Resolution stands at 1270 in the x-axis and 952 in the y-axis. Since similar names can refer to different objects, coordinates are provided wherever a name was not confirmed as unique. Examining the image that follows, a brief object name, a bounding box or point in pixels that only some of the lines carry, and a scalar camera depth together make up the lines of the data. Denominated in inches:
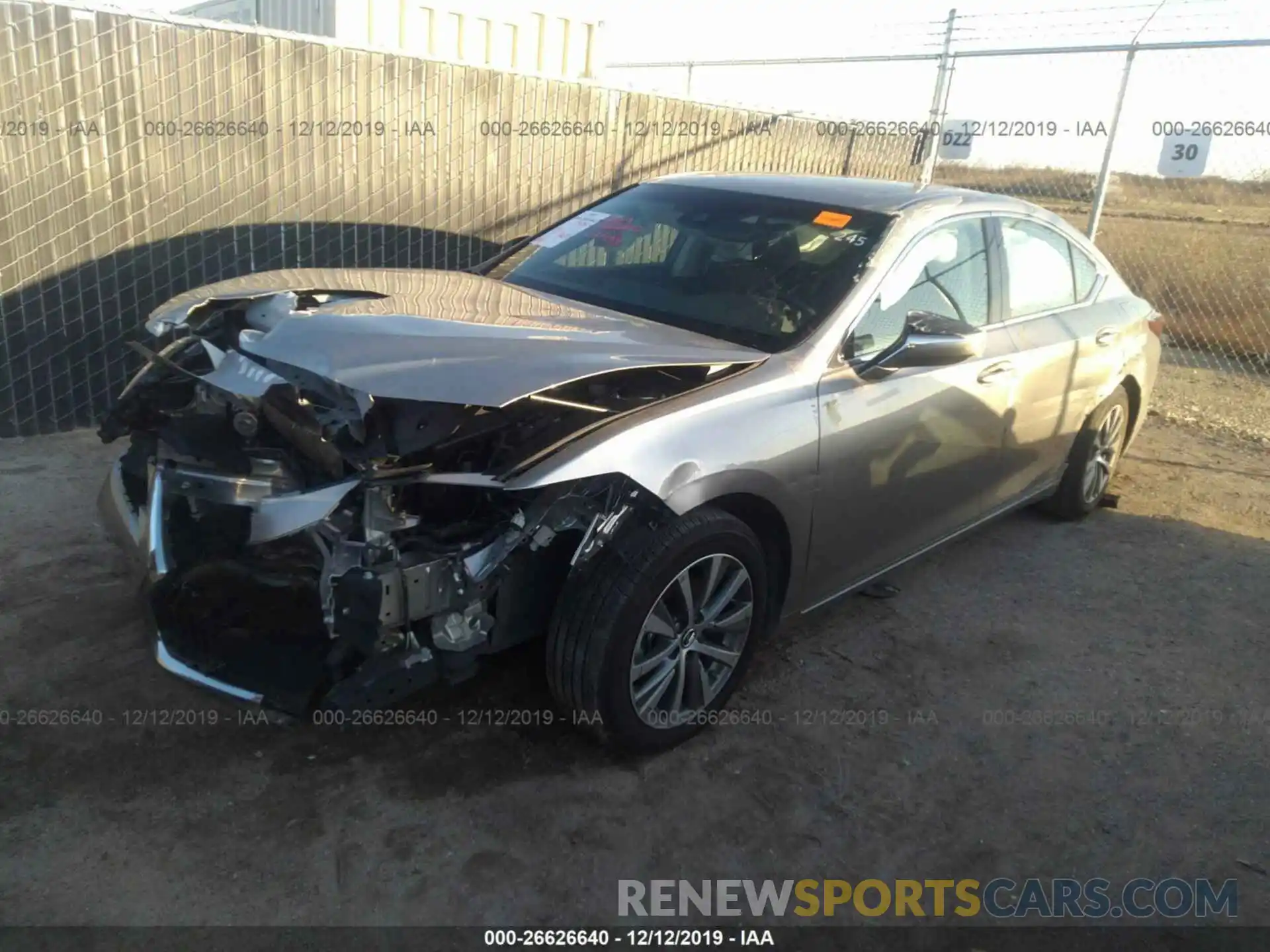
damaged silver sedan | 105.8
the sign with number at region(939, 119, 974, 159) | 355.6
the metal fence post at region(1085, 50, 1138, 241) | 291.7
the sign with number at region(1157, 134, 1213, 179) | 283.6
